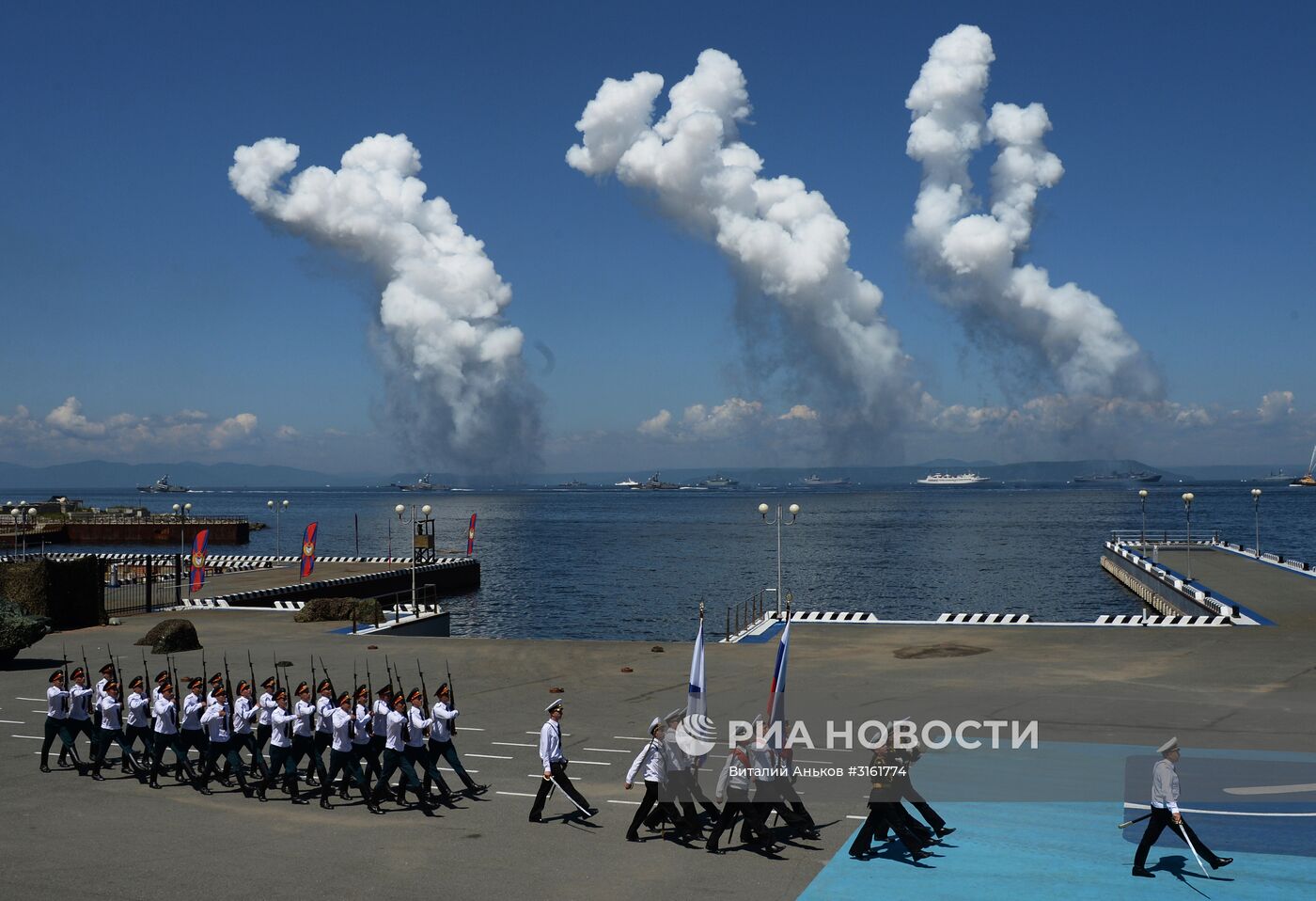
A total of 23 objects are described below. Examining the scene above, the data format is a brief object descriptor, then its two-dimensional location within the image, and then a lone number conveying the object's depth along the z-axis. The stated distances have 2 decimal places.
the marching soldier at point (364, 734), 17.39
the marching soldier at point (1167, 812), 13.66
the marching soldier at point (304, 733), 17.83
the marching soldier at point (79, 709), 19.83
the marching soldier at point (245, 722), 18.39
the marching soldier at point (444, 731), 17.25
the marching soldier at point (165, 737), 18.73
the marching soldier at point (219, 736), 18.14
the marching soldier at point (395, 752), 16.97
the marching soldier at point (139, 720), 19.13
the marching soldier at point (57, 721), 19.67
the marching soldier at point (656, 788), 15.34
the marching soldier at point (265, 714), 18.16
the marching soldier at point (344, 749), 17.25
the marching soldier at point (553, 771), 16.12
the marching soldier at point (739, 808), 14.93
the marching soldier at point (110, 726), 19.25
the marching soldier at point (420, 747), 17.05
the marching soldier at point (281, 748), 17.81
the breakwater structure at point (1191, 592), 40.44
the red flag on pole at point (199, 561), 56.85
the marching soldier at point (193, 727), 18.78
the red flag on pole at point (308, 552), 58.28
